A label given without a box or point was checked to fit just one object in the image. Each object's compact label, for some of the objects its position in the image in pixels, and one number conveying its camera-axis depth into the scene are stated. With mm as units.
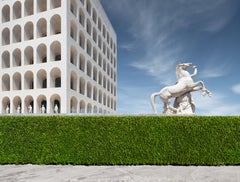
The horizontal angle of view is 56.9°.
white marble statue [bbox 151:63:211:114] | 13781
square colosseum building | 27945
